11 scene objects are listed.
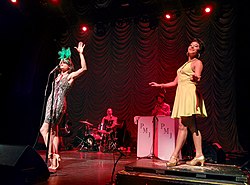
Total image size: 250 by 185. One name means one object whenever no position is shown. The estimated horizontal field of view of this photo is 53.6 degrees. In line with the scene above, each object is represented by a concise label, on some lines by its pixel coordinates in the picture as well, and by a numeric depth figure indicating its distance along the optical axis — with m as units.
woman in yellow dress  3.70
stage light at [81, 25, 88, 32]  12.05
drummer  10.13
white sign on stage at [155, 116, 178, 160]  6.55
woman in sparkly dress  4.39
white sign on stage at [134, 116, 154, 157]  7.06
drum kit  9.97
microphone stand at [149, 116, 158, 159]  6.86
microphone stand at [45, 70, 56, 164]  3.91
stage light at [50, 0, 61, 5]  10.46
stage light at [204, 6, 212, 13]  9.75
